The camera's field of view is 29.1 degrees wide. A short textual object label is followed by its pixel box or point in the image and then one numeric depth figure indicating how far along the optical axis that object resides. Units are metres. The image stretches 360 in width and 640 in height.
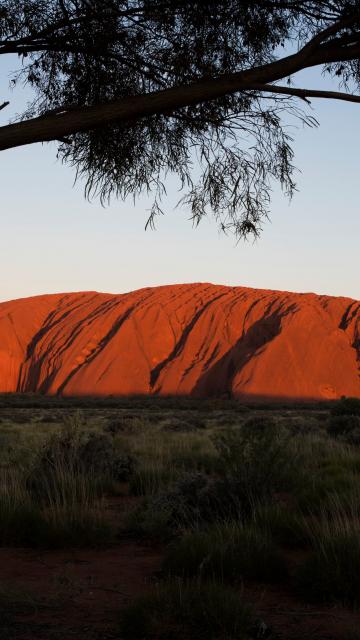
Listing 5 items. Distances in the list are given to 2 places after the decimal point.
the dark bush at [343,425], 15.41
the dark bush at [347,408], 26.09
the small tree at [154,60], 5.88
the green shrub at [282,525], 5.25
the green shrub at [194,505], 5.63
